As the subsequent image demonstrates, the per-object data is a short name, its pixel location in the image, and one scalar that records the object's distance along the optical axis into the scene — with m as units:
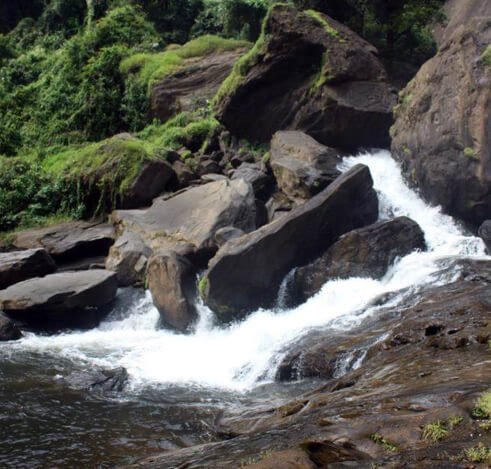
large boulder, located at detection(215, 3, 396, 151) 19.34
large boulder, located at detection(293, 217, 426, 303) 14.54
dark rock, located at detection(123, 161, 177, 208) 20.97
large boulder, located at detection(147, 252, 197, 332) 15.34
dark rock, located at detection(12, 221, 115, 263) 19.55
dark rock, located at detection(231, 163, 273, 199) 18.88
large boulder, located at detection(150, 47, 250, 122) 26.14
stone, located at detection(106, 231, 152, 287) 17.67
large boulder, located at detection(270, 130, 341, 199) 16.86
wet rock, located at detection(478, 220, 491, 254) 14.24
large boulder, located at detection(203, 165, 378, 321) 14.45
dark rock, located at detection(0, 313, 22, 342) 15.37
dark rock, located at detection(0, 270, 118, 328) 16.05
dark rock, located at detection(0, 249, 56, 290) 17.52
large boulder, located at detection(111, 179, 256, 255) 16.84
